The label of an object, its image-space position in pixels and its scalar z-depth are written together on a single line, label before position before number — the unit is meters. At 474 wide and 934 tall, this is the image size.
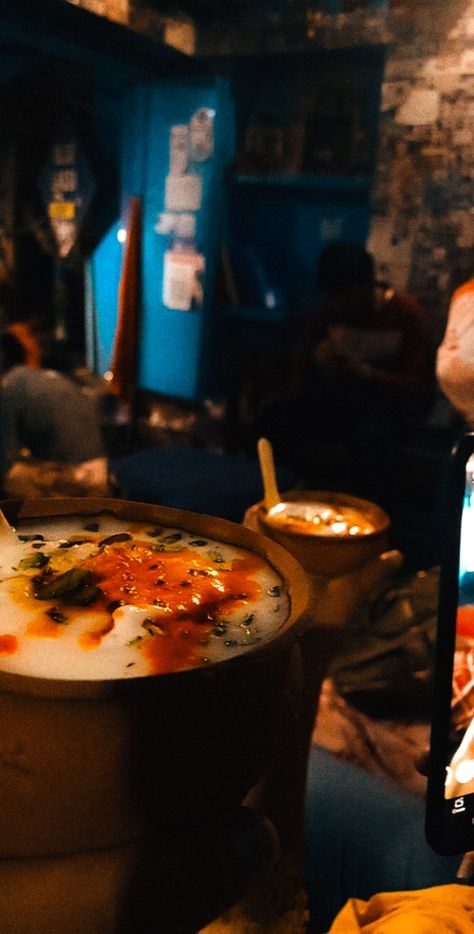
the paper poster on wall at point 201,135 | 3.99
